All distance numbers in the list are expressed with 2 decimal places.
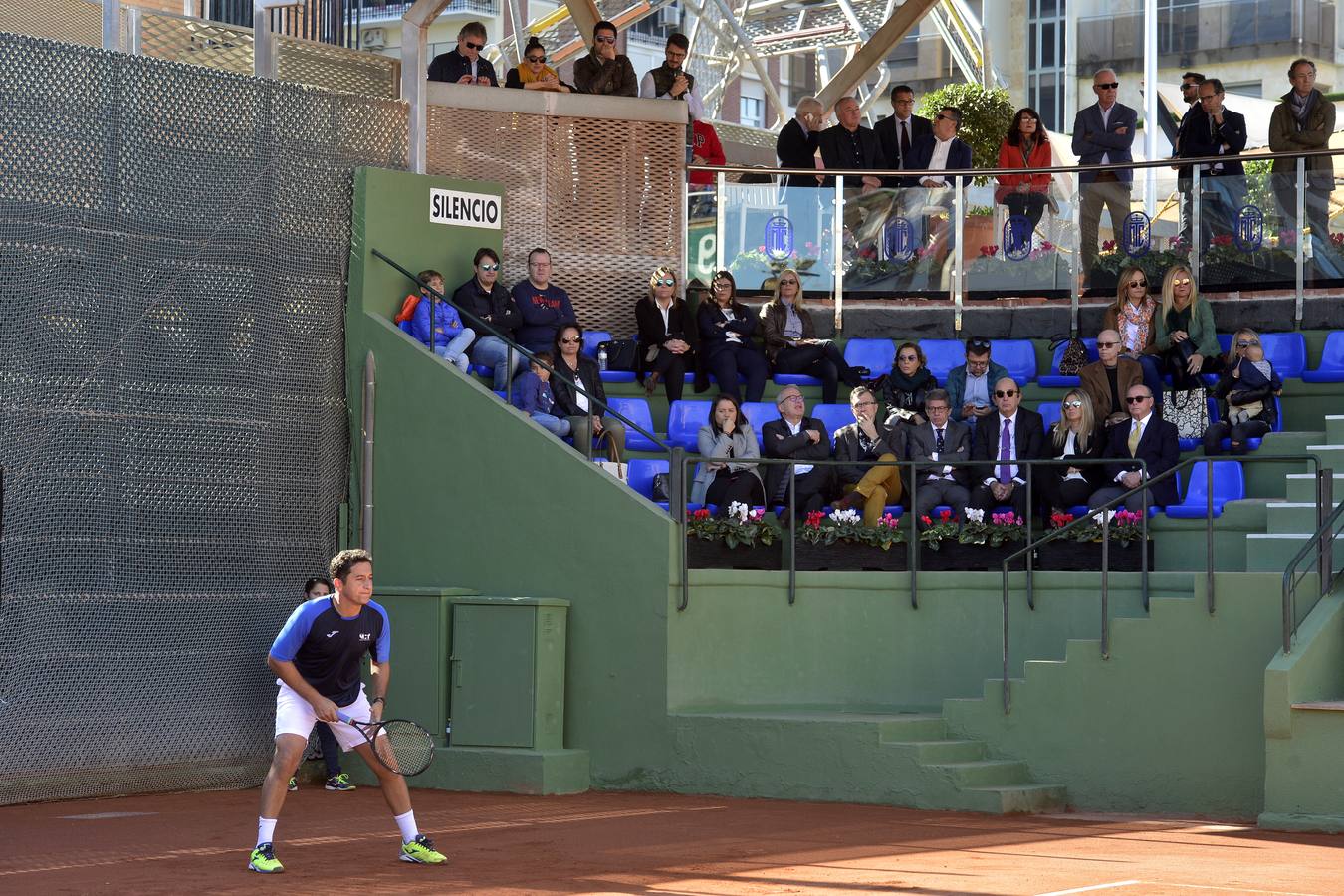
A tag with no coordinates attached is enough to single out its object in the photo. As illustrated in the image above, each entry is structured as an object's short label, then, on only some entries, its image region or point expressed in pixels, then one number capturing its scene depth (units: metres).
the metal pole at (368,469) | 17.42
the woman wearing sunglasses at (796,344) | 19.14
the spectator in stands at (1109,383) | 17.50
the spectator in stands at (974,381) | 18.22
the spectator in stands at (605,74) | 20.42
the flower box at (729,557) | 16.50
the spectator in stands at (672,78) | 20.77
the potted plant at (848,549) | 16.59
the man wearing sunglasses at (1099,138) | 19.89
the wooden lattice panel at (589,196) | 19.66
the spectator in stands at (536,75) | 20.19
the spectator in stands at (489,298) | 18.20
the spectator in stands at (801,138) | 21.05
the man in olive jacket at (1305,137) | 18.84
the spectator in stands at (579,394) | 17.23
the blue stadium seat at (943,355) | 19.52
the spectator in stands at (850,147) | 20.83
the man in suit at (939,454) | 16.77
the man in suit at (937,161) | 20.17
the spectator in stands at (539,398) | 17.17
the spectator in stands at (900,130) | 21.06
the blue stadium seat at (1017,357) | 19.45
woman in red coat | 20.03
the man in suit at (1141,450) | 16.38
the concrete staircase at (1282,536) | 15.39
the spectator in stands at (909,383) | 18.58
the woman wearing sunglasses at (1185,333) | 18.00
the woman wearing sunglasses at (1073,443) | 16.67
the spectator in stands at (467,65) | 19.88
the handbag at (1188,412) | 17.56
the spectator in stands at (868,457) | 16.94
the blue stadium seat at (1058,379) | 18.97
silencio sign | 18.58
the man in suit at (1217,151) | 19.27
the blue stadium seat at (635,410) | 18.55
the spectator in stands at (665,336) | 18.81
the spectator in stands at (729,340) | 18.78
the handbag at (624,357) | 19.09
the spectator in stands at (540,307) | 18.38
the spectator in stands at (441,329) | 17.53
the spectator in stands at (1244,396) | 17.00
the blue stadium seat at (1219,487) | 16.22
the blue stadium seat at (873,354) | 19.70
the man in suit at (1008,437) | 17.13
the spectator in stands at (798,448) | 16.98
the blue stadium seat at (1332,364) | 18.03
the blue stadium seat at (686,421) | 18.41
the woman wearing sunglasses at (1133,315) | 18.45
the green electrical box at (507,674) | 16.20
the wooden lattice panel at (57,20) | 17.67
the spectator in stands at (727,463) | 16.88
